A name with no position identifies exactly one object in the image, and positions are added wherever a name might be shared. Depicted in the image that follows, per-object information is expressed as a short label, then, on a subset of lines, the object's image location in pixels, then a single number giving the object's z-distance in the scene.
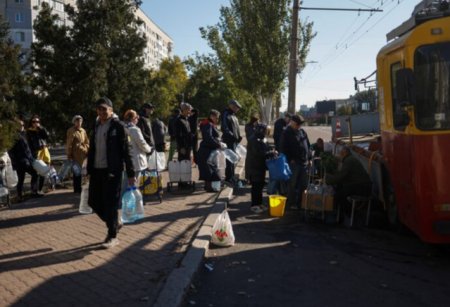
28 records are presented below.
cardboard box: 8.66
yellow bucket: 9.19
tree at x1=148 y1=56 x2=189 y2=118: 16.95
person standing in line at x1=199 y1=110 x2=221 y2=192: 11.28
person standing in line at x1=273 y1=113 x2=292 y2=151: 12.75
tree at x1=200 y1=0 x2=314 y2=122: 28.28
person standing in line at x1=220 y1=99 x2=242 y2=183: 12.12
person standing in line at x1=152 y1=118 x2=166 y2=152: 14.01
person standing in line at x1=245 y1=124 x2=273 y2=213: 9.65
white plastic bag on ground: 7.18
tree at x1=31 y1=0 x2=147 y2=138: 14.31
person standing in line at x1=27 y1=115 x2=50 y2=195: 11.54
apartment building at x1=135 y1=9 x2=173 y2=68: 110.46
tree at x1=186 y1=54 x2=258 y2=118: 44.84
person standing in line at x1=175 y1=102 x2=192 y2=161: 12.11
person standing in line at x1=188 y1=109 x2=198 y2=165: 13.48
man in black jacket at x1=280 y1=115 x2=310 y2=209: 9.73
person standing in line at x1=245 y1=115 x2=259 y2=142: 11.52
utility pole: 18.81
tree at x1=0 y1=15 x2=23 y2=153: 8.55
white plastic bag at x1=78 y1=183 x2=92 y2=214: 7.99
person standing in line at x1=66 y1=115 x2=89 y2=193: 11.07
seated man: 8.64
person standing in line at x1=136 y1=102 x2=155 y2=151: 10.87
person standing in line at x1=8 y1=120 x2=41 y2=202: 10.65
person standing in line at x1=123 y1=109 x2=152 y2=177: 9.25
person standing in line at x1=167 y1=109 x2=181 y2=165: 12.91
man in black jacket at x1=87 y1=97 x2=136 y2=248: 6.72
